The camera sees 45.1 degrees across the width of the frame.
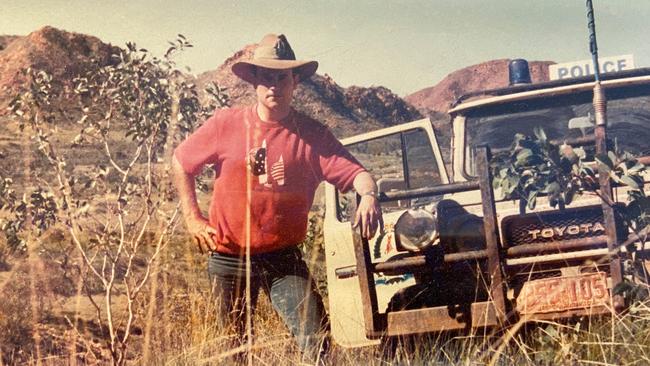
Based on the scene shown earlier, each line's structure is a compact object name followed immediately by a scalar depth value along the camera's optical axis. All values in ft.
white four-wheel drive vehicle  10.21
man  11.61
